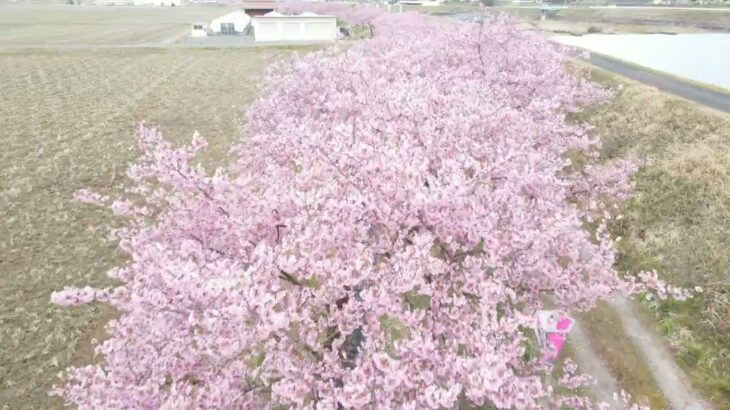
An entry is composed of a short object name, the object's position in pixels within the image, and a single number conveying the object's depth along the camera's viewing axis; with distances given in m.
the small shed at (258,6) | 88.00
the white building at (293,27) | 71.31
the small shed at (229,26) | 84.56
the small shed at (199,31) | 83.93
